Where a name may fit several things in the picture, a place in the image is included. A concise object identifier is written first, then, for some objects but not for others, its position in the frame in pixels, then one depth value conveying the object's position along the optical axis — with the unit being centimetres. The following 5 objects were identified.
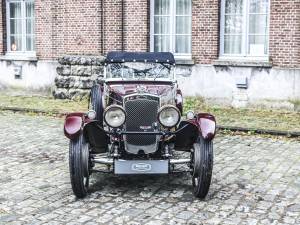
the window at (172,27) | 1480
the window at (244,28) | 1377
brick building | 1333
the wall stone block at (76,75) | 1545
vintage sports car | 635
